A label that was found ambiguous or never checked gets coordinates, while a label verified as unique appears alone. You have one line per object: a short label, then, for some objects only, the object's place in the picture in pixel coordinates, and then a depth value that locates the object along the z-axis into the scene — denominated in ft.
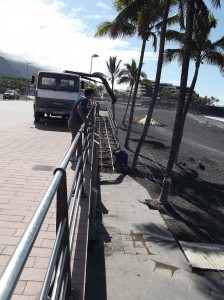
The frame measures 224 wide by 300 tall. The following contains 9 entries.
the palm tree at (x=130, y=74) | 78.90
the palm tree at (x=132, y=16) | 34.57
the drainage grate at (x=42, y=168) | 16.73
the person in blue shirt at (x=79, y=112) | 18.26
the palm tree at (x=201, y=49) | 42.51
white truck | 34.97
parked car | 107.91
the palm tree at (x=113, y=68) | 89.51
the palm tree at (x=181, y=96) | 24.92
